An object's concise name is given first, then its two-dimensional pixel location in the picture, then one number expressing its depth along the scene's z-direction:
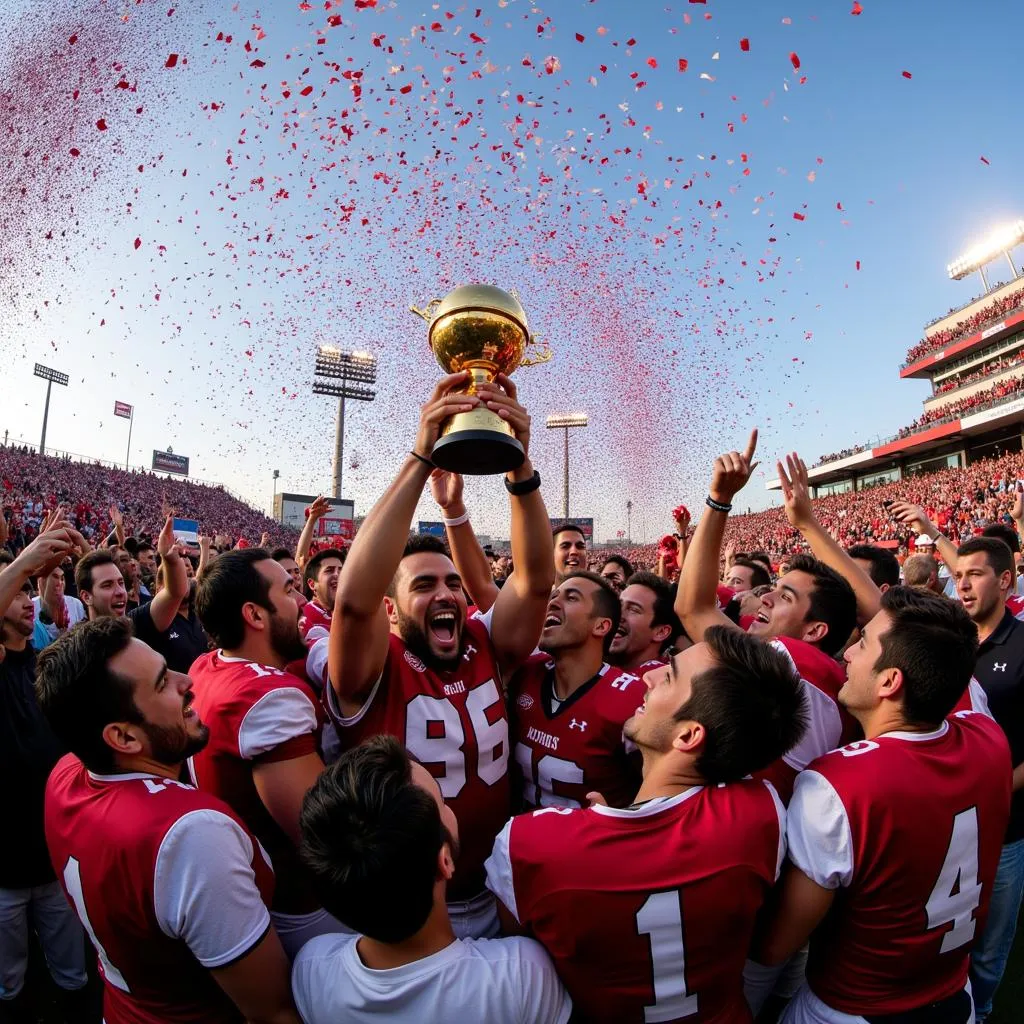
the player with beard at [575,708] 2.43
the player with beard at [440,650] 2.00
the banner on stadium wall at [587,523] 50.29
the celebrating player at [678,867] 1.54
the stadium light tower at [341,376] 44.88
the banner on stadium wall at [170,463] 58.56
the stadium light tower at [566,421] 41.81
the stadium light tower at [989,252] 44.22
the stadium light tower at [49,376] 54.31
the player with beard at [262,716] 2.02
